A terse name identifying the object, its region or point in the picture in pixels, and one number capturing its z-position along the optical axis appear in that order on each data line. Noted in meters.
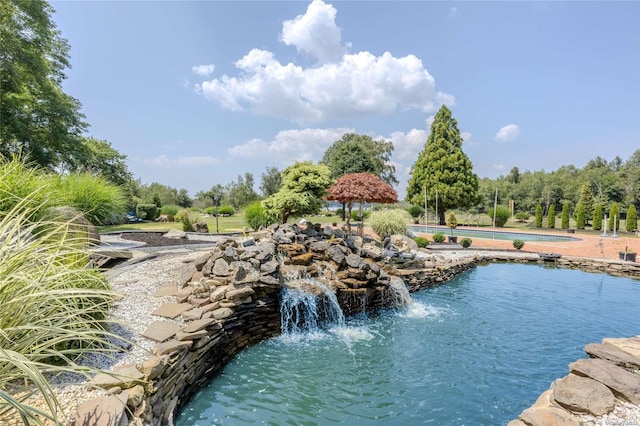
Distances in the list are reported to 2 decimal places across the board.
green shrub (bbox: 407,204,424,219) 27.72
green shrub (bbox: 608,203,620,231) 20.25
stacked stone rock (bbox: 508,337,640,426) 2.52
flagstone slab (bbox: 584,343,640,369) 3.30
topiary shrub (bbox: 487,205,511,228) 24.67
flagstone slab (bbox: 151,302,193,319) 3.99
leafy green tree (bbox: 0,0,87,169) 11.08
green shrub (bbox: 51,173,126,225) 6.69
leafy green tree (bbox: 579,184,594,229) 25.69
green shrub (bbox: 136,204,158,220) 22.32
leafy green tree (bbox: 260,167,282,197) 29.47
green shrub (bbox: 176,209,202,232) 14.06
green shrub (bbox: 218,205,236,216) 27.50
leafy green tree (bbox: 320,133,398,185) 27.33
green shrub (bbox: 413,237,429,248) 12.23
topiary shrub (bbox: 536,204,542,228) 25.10
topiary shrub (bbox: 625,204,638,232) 21.03
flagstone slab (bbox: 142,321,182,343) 3.36
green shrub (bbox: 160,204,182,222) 23.46
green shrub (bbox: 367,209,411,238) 12.77
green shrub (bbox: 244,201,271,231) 13.04
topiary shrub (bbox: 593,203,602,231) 22.47
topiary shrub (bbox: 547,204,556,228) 24.58
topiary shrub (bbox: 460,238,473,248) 13.08
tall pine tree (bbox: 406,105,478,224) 24.06
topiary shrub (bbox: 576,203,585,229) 23.58
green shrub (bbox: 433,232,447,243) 13.98
